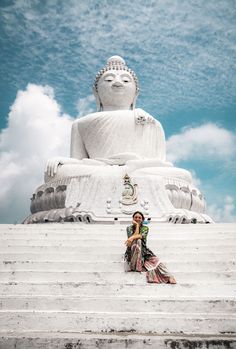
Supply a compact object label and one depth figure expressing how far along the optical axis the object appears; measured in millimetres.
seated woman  4367
